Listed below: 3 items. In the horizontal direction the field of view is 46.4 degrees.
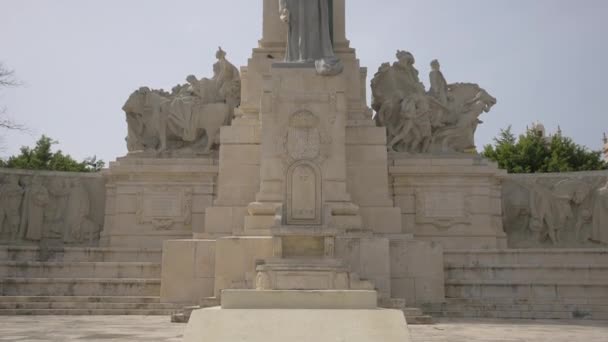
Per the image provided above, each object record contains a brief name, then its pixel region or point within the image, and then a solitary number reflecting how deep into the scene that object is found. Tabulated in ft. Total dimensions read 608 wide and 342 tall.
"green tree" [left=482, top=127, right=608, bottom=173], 127.96
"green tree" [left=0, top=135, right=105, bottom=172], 130.00
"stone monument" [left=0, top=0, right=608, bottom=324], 48.37
